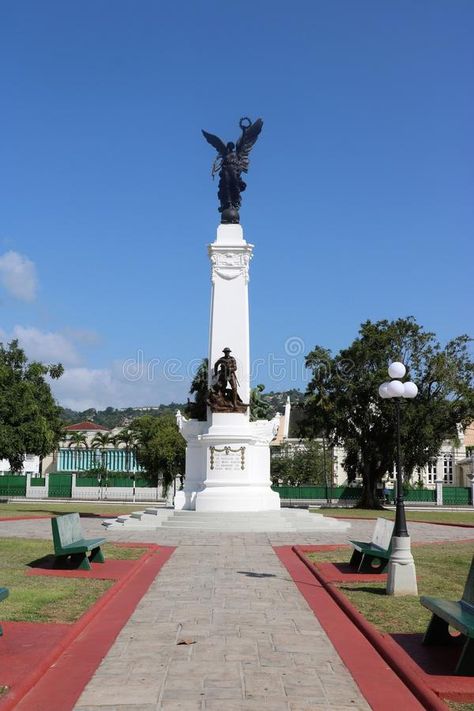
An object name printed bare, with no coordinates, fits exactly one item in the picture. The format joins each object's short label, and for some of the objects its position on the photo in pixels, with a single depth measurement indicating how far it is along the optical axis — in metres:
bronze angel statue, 27.92
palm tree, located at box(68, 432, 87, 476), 83.81
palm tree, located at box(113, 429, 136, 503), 79.06
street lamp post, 10.51
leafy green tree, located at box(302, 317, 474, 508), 42.72
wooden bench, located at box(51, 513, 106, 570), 12.25
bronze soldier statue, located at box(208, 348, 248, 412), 24.78
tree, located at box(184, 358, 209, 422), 27.69
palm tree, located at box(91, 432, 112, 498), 88.73
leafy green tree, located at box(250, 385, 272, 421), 27.33
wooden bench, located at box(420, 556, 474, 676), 6.38
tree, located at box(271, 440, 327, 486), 68.00
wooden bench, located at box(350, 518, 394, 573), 12.48
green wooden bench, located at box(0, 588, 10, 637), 7.24
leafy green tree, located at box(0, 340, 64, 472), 43.09
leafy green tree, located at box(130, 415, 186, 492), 53.50
